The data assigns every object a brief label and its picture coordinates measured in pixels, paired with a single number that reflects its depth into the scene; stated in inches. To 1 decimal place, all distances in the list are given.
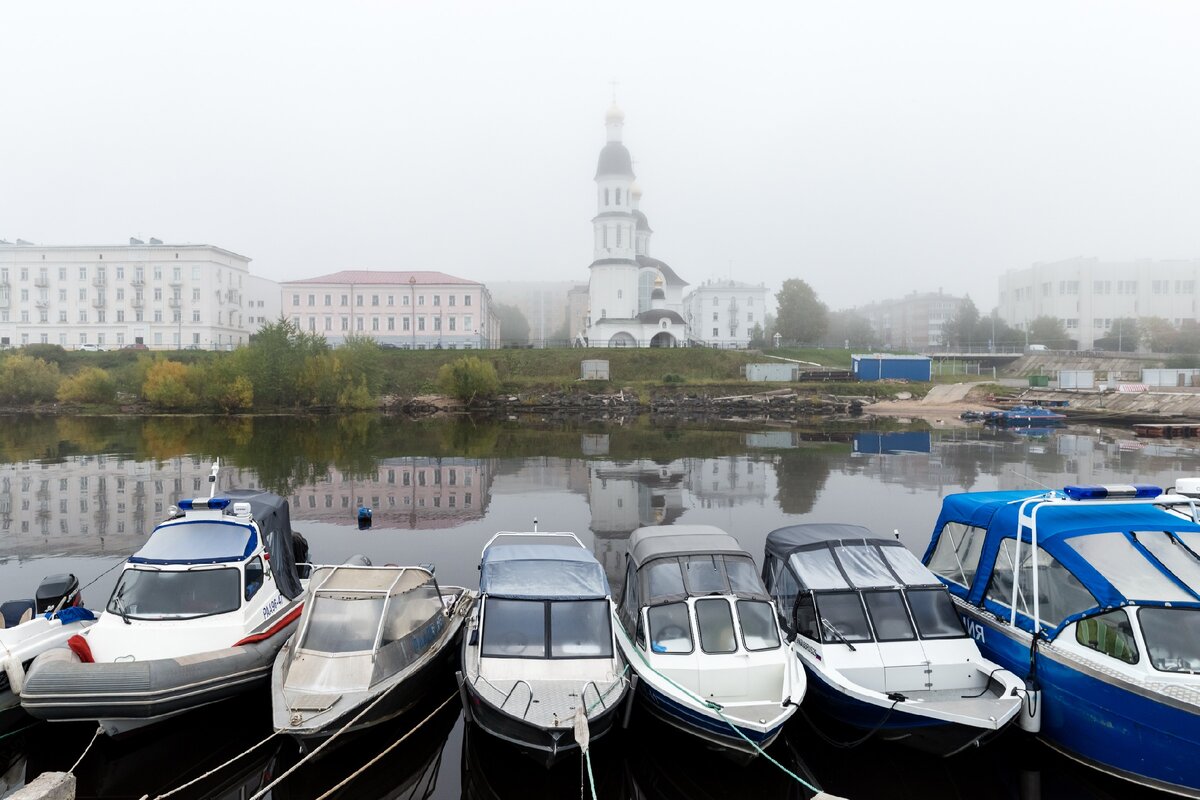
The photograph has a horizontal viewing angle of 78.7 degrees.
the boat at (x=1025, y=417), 2177.7
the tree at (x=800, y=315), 4168.3
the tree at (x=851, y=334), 4851.9
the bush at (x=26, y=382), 2459.4
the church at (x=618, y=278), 3393.2
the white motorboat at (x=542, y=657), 328.5
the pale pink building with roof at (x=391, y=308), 3622.0
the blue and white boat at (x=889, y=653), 342.6
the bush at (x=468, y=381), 2650.1
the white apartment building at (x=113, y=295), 3528.5
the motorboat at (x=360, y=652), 344.2
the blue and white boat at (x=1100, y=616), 311.4
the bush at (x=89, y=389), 2481.5
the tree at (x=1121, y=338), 3969.0
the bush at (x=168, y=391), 2379.4
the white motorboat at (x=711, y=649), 336.8
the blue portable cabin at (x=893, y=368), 2960.1
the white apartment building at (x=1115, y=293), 4522.6
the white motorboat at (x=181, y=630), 346.3
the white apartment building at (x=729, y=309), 4252.0
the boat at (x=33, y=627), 368.5
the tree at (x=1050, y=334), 4252.0
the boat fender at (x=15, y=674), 368.5
